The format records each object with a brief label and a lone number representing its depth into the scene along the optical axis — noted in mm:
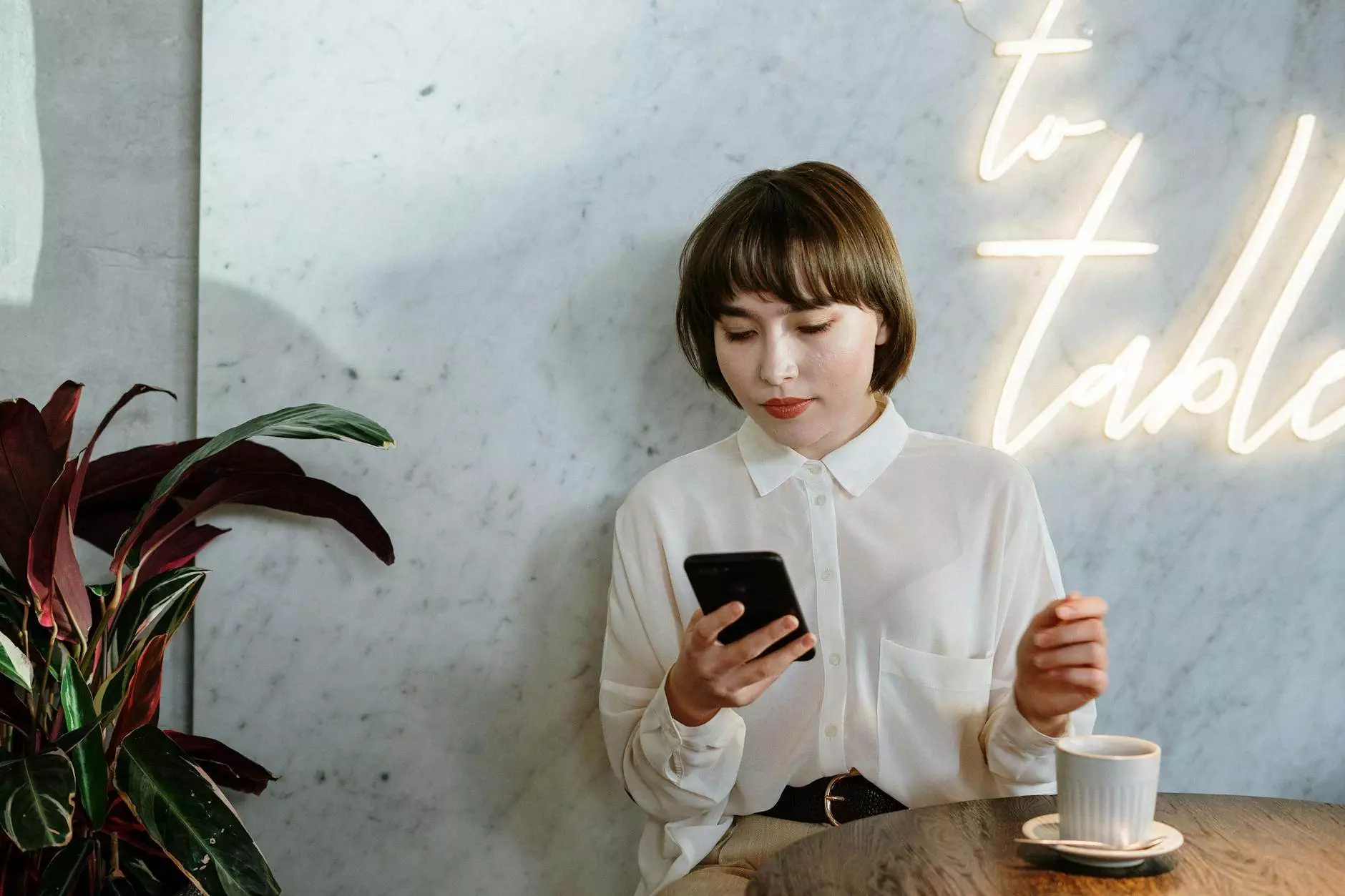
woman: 1294
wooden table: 809
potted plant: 1059
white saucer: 820
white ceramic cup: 833
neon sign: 1561
